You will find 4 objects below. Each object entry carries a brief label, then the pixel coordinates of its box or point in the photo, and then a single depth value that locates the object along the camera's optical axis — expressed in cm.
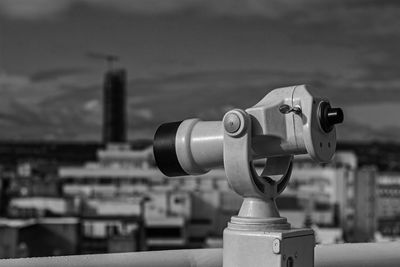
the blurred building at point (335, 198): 2466
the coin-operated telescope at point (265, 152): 111
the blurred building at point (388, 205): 2669
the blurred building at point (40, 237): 1778
